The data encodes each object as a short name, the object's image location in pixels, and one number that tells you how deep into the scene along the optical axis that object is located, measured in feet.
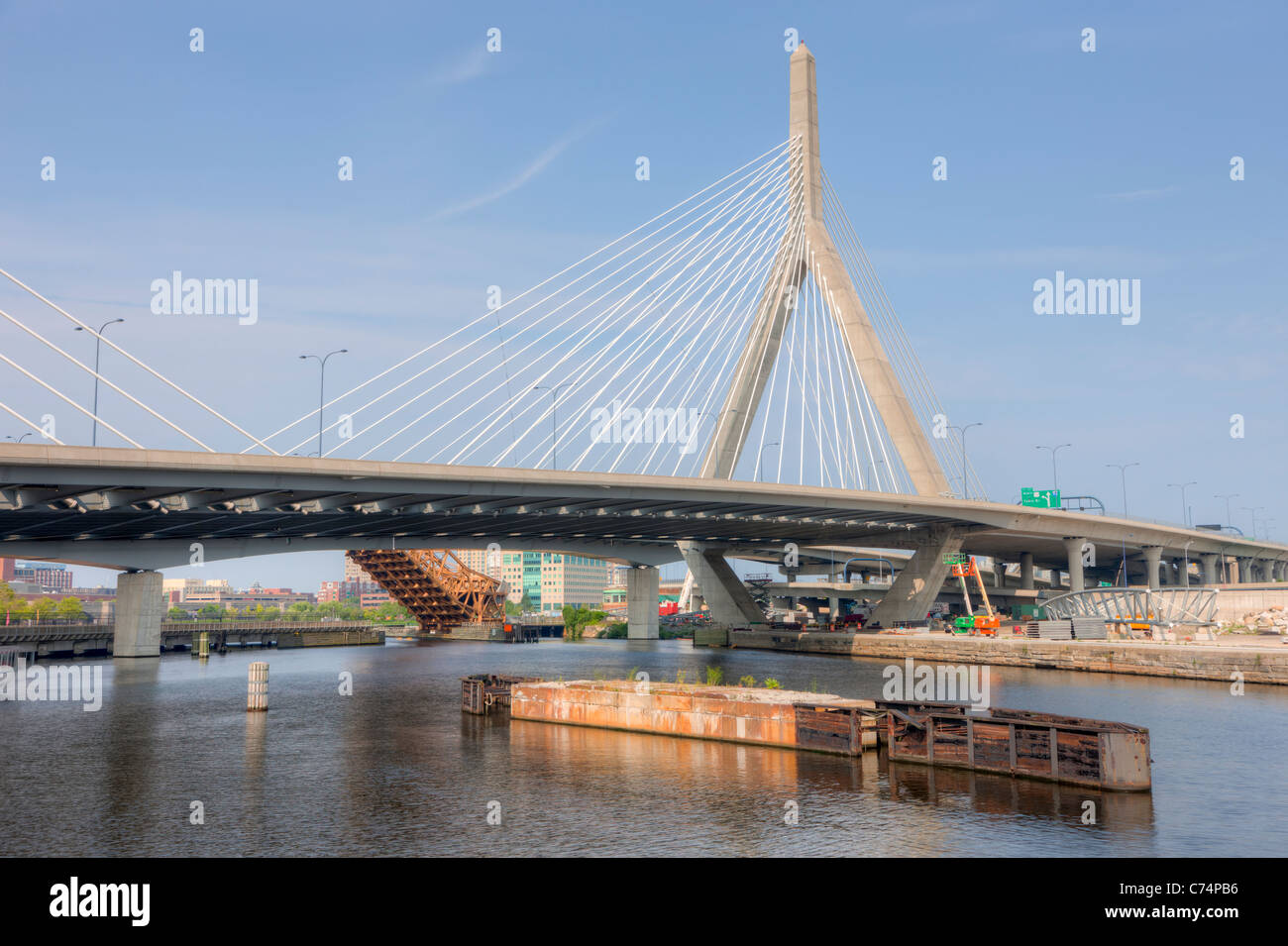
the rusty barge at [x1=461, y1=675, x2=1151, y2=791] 79.71
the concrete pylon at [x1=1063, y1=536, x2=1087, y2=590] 309.42
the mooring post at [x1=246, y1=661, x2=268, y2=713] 138.37
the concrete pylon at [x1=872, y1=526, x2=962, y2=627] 286.66
